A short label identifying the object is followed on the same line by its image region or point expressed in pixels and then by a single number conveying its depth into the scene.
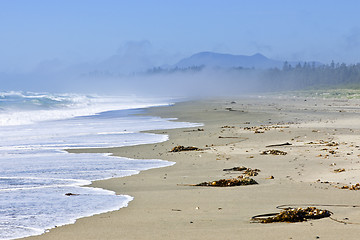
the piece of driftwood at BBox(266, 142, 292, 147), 25.66
